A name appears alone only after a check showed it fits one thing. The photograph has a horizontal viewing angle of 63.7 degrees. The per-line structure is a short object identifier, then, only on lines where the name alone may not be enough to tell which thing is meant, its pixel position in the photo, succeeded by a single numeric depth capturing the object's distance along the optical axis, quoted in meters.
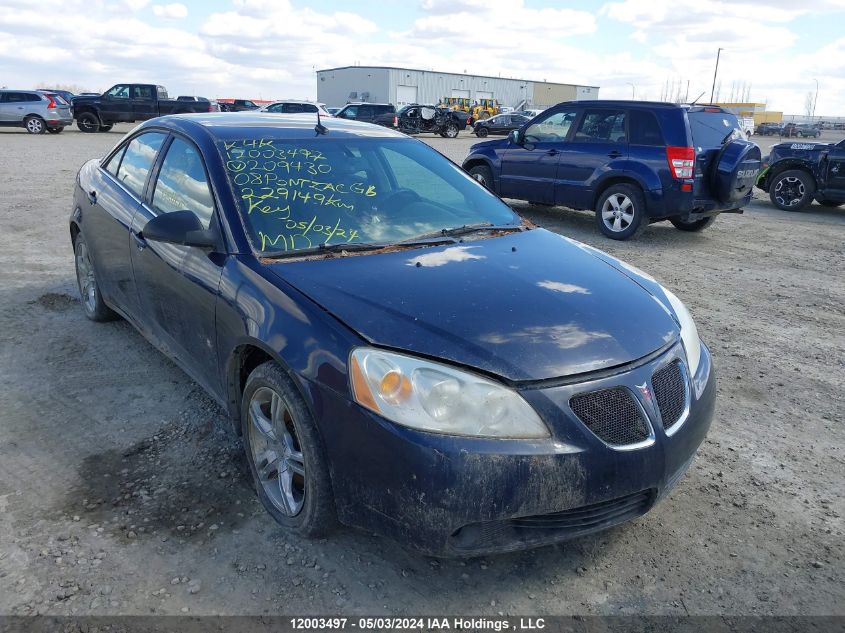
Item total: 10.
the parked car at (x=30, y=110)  25.64
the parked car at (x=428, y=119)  33.56
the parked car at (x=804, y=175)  11.60
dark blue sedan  2.25
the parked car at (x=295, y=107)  25.52
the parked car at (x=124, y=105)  27.47
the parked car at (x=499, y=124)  37.09
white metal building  77.56
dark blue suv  8.40
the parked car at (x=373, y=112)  31.06
